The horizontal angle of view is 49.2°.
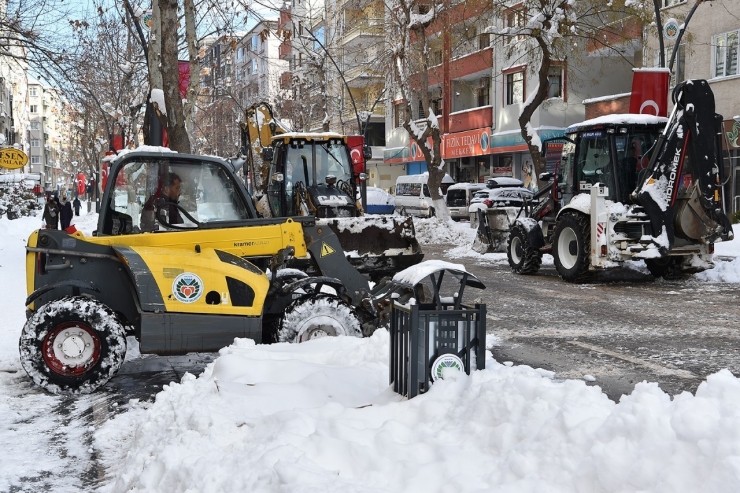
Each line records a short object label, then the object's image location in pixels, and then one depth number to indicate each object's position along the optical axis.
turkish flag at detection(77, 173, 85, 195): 68.49
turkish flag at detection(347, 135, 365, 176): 19.48
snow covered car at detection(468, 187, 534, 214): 28.83
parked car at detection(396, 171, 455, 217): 34.12
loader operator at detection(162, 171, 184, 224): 6.95
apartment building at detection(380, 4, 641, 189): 34.06
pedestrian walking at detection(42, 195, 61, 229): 24.59
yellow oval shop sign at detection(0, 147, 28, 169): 18.61
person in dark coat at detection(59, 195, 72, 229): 24.92
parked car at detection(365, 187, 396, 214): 34.66
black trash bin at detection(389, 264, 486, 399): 4.65
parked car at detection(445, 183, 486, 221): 32.75
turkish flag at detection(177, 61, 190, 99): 19.83
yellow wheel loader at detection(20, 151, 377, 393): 6.28
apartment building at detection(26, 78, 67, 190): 129.12
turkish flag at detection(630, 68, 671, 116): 17.20
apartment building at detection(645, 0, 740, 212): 25.12
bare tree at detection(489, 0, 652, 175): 21.34
